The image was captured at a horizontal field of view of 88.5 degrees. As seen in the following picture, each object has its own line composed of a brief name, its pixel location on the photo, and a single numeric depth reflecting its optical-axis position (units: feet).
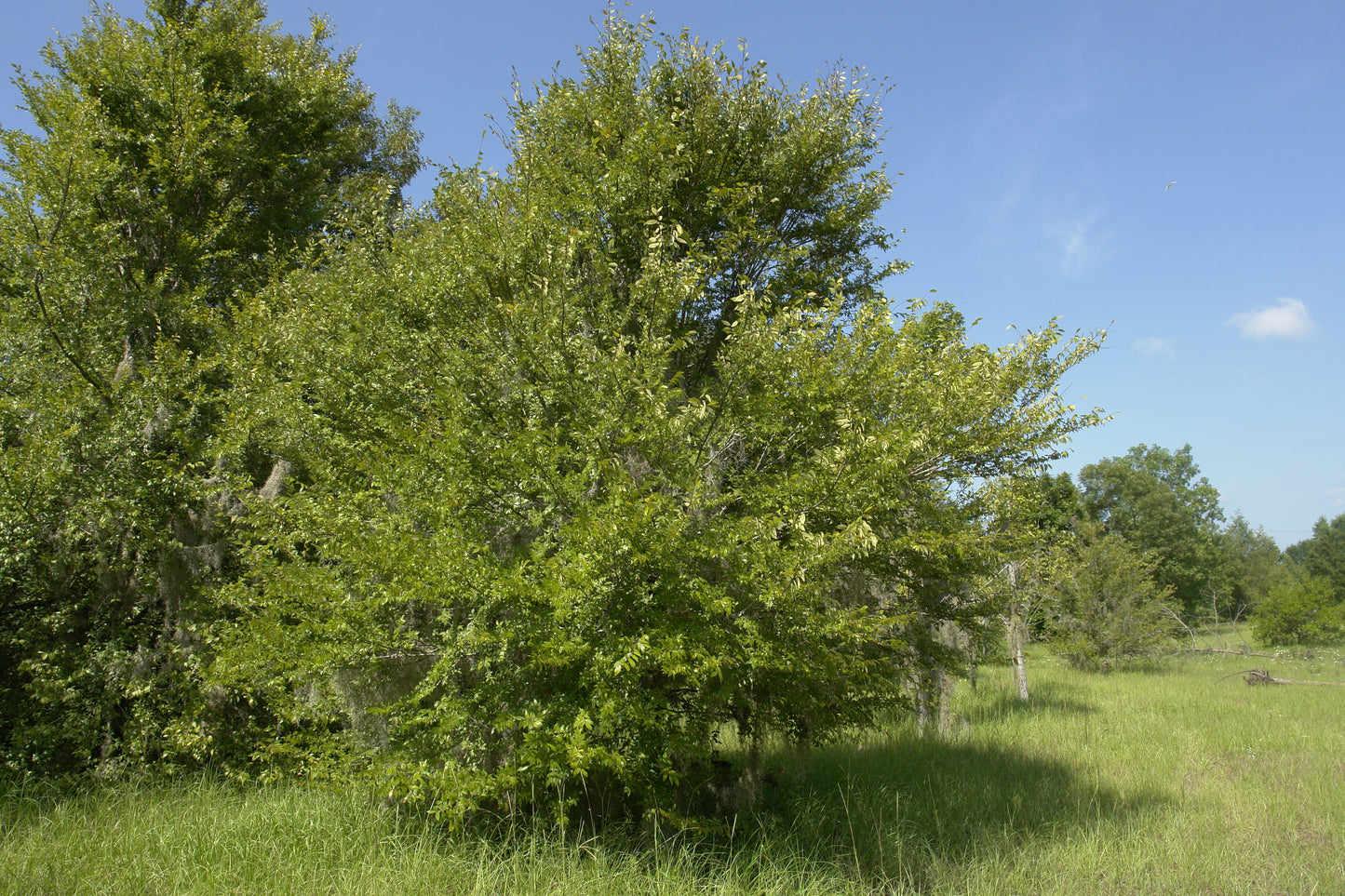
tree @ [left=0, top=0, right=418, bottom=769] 23.77
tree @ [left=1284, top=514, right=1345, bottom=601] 207.10
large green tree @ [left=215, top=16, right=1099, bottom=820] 15.71
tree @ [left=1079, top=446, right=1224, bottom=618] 138.51
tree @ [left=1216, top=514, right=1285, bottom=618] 158.10
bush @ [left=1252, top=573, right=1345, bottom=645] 87.97
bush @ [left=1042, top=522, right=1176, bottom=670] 73.00
